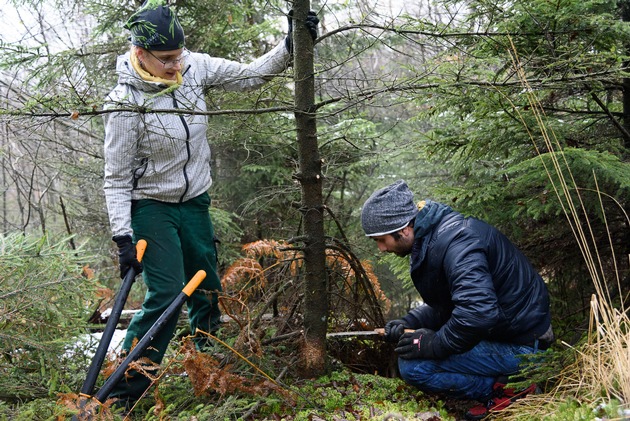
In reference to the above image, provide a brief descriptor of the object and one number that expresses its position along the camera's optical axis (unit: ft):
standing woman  11.55
